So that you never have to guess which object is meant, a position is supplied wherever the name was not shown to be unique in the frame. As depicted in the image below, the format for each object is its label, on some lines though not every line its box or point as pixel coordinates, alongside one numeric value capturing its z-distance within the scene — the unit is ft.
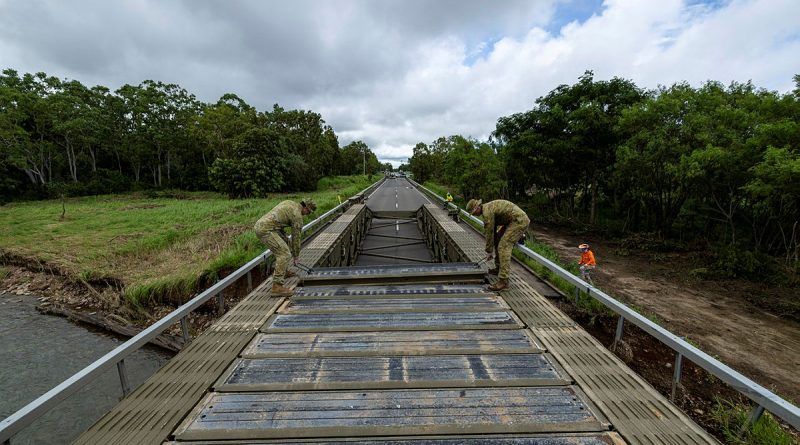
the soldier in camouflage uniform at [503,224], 16.15
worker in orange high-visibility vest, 15.97
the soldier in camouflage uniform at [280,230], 15.74
